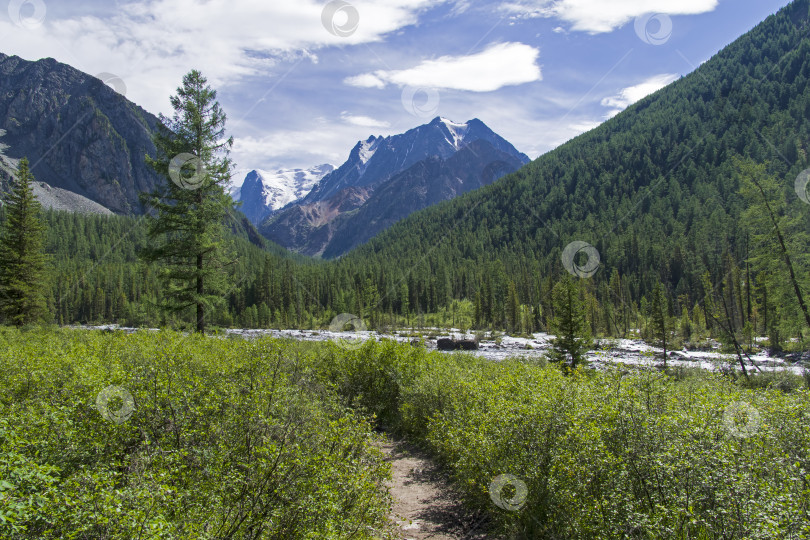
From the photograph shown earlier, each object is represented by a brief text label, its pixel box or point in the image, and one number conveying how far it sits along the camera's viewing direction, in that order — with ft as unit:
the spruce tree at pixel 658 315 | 126.26
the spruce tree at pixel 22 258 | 87.35
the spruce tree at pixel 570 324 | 97.71
